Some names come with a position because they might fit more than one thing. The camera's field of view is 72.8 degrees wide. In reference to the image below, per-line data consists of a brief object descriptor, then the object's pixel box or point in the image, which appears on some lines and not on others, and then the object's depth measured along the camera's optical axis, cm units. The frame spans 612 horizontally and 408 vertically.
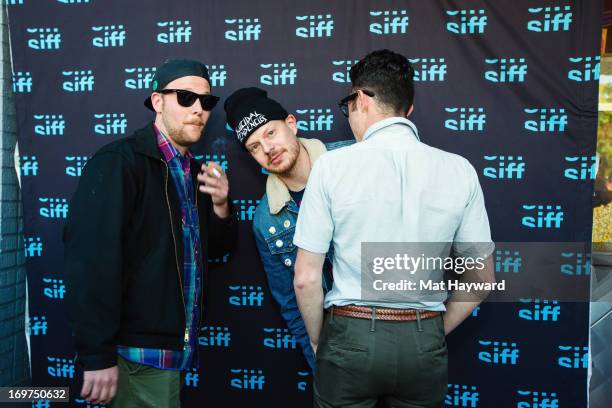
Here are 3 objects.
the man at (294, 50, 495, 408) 160
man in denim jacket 232
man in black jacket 177
